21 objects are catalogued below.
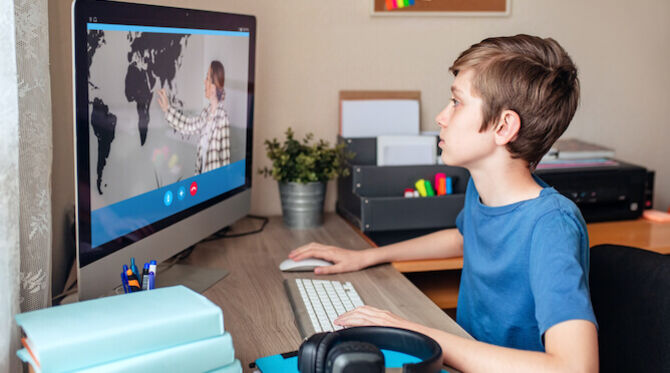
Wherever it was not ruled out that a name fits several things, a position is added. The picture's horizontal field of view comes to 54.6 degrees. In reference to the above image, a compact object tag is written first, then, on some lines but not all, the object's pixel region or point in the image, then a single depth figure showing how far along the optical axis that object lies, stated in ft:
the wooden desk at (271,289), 3.53
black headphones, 2.39
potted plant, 5.71
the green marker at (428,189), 5.61
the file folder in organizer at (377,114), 6.33
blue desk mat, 3.02
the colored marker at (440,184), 5.63
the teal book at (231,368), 2.65
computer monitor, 3.33
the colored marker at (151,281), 3.48
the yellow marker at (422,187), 5.60
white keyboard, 3.60
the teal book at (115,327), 2.32
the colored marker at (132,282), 3.43
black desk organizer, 5.35
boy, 3.15
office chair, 3.50
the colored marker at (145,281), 3.53
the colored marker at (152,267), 3.56
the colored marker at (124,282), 3.45
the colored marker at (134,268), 3.51
